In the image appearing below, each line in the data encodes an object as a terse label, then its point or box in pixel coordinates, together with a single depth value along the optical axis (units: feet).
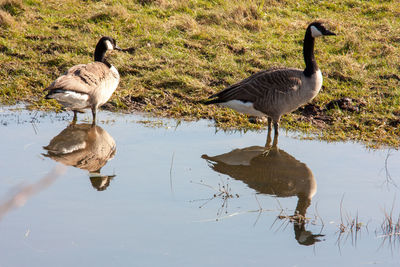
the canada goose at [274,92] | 49.73
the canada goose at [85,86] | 49.93
